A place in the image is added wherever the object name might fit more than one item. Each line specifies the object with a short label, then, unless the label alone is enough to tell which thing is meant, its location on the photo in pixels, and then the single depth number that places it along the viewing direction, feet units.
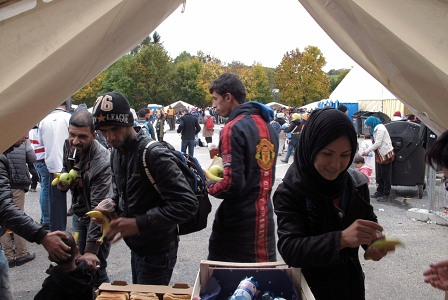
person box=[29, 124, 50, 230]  20.40
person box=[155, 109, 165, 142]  59.41
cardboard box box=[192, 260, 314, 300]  6.48
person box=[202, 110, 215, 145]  61.06
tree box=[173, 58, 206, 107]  195.83
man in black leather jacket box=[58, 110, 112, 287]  10.52
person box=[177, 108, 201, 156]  45.62
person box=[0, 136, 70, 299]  7.97
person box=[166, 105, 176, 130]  103.19
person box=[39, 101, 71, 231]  19.16
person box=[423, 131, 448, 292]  5.57
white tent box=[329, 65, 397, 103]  91.13
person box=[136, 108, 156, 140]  42.01
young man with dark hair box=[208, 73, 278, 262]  9.86
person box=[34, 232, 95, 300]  7.62
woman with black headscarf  5.64
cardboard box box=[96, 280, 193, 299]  7.44
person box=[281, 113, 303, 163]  44.99
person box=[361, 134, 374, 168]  30.36
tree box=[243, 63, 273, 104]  186.21
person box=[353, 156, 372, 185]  25.62
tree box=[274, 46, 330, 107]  160.86
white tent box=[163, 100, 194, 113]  160.66
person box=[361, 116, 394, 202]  27.25
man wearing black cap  8.01
